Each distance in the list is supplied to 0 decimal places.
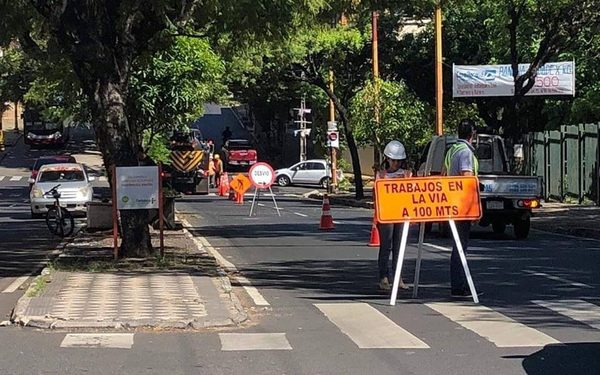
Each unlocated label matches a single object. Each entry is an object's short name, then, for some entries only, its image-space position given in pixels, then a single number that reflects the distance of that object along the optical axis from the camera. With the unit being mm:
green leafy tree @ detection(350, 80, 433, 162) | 39406
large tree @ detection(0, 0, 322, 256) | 15828
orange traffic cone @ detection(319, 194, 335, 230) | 24609
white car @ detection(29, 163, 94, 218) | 28281
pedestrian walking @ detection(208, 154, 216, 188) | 48022
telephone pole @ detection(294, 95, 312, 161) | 53594
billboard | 37531
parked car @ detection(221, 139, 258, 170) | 60656
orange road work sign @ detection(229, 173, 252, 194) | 37438
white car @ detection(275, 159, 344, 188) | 54562
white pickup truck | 21219
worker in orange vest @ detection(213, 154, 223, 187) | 51394
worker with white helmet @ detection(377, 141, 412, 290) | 12664
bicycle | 23797
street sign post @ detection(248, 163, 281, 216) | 31531
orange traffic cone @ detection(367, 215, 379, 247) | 19797
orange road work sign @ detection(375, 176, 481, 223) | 11922
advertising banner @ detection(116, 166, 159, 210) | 15891
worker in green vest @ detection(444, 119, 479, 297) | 12305
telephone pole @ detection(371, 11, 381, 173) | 39344
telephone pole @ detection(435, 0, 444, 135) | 31052
